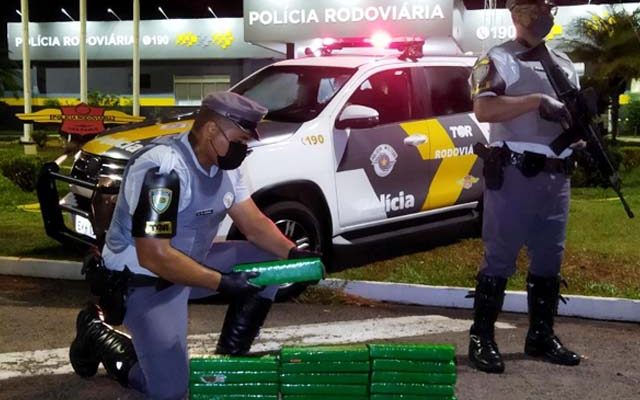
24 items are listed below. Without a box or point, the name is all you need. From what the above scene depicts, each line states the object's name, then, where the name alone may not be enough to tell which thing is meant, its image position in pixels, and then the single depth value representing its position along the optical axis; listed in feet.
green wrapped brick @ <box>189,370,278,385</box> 11.21
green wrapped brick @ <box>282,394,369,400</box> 11.35
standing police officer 13.62
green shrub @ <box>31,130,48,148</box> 76.64
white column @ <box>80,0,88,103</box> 68.54
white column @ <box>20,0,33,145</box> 67.67
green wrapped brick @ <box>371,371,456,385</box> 11.44
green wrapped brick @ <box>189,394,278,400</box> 11.25
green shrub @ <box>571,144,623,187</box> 42.47
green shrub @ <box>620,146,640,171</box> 50.21
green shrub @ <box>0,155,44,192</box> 36.24
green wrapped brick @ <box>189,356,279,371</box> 11.20
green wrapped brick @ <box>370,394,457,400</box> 11.46
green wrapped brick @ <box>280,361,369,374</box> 11.32
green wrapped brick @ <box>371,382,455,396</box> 11.44
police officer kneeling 10.91
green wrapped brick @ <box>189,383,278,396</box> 11.24
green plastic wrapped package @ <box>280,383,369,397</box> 11.34
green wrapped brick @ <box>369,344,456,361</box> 11.48
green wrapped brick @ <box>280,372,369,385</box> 11.34
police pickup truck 18.63
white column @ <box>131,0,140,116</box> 69.87
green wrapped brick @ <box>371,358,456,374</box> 11.45
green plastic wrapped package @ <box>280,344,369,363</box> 11.37
